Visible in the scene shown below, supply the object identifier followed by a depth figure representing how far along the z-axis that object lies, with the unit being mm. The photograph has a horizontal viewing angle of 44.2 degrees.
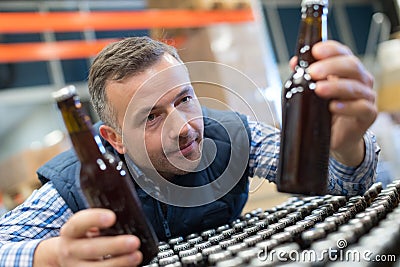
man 865
